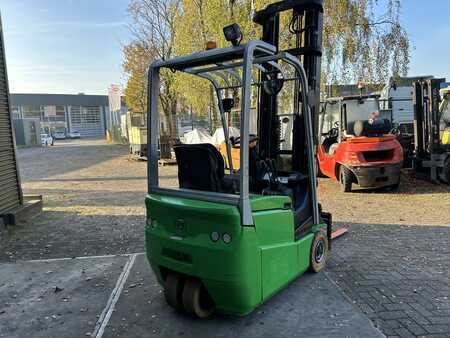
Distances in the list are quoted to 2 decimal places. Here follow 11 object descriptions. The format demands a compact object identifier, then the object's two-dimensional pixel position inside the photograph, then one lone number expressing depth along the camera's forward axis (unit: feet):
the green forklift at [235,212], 10.30
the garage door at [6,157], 24.85
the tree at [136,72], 76.45
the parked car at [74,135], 205.90
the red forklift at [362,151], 29.81
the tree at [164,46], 65.77
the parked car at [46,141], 140.46
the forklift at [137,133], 66.11
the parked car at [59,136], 198.41
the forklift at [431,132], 32.40
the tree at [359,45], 43.55
